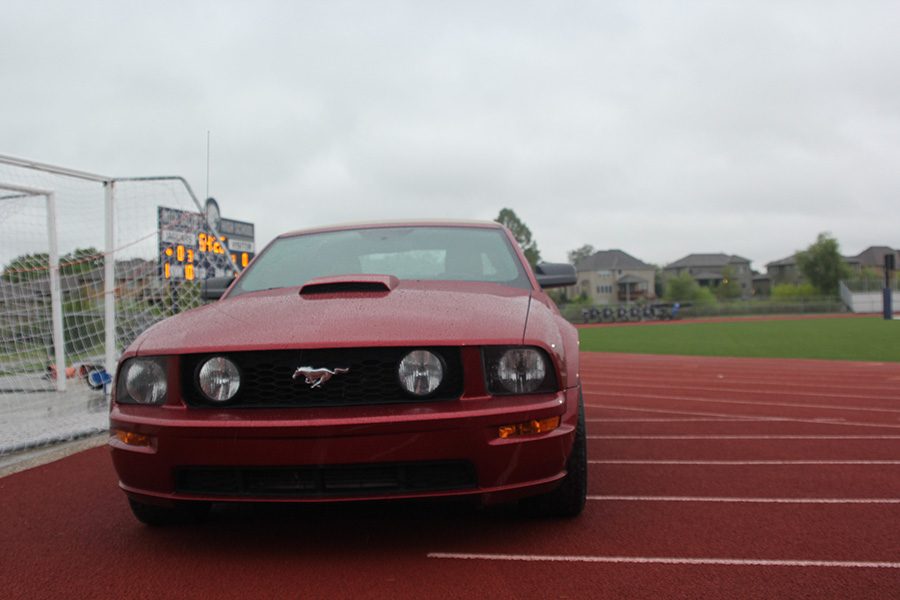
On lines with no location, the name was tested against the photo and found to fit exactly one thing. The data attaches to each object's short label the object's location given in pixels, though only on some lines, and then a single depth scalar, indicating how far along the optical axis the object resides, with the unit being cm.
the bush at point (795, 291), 8056
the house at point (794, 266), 11100
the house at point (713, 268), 11950
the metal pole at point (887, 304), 3566
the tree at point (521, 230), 8962
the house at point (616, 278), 10625
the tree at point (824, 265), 8094
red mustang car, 235
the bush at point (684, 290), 9231
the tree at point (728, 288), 10838
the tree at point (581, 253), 12938
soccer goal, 681
